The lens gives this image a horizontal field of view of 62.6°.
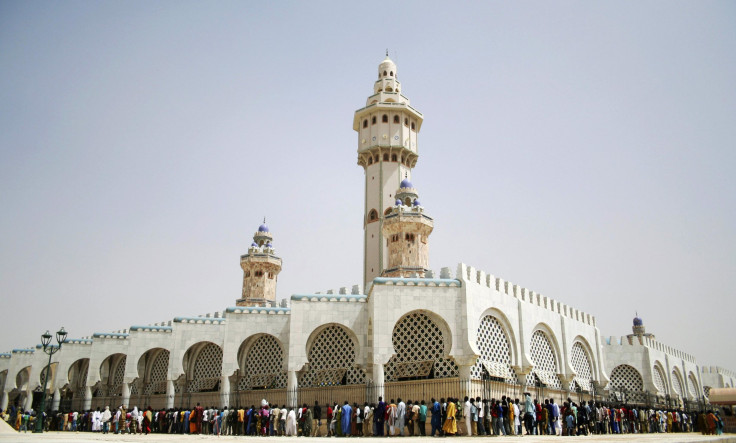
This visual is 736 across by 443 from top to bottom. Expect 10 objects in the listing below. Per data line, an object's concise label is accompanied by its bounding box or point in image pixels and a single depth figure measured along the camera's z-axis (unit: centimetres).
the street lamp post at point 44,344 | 2197
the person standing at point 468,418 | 1822
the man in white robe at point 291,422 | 2012
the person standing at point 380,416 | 1878
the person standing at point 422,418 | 1862
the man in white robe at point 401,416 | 1852
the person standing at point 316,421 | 2033
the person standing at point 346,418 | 1970
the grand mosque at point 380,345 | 2258
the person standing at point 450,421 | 1762
